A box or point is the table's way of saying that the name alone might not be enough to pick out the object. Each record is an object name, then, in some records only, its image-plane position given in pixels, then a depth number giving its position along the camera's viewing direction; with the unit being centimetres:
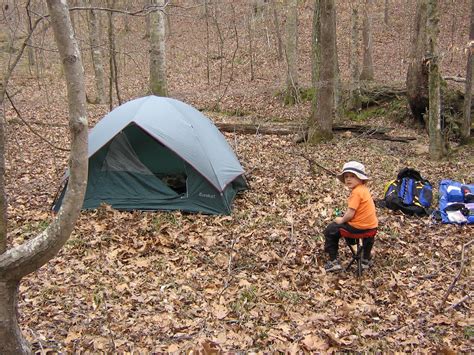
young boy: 530
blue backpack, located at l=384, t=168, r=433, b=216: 710
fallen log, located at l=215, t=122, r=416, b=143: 1170
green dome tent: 716
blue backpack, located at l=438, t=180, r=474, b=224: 666
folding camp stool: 535
